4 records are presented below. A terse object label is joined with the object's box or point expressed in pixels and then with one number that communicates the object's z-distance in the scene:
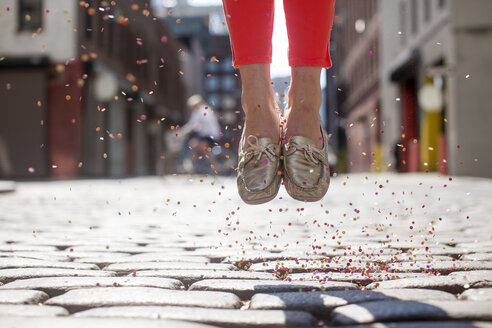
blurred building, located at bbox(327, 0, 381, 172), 31.89
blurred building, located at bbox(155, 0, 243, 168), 48.03
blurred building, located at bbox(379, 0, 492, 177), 16.34
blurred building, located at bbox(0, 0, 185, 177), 20.25
